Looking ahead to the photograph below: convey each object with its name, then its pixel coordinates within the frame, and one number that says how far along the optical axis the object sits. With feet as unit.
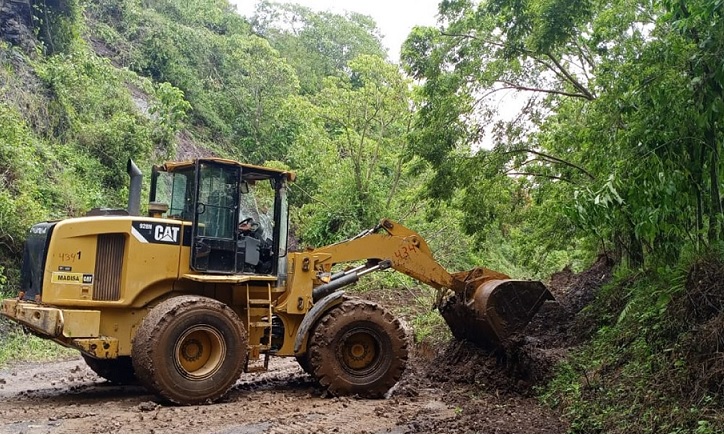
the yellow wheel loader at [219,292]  25.96
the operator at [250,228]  29.71
